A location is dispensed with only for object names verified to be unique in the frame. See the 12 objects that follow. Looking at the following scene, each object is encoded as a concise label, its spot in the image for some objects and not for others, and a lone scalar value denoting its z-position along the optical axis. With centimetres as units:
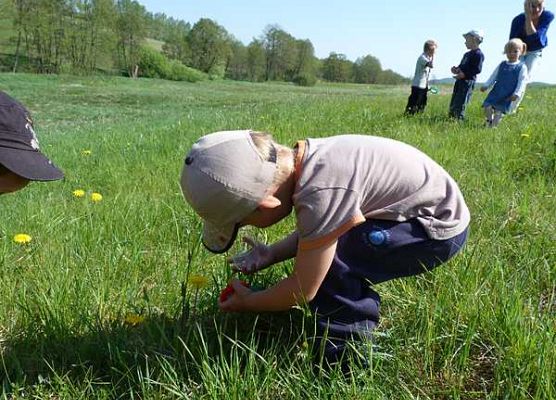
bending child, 140
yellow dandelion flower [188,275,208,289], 182
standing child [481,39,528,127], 612
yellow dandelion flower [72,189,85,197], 328
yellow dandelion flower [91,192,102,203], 321
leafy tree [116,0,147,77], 5744
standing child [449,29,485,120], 696
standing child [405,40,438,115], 817
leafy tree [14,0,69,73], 4728
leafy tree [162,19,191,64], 7750
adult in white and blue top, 689
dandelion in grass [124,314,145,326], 171
